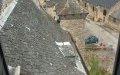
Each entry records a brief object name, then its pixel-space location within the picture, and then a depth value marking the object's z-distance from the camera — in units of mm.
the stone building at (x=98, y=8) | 70750
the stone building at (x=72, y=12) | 33688
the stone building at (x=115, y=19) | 66094
